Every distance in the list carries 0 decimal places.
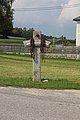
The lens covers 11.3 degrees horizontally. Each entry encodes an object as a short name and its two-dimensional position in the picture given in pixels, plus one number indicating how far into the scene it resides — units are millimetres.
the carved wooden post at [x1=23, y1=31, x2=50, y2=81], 15547
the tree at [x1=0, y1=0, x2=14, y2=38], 73562
